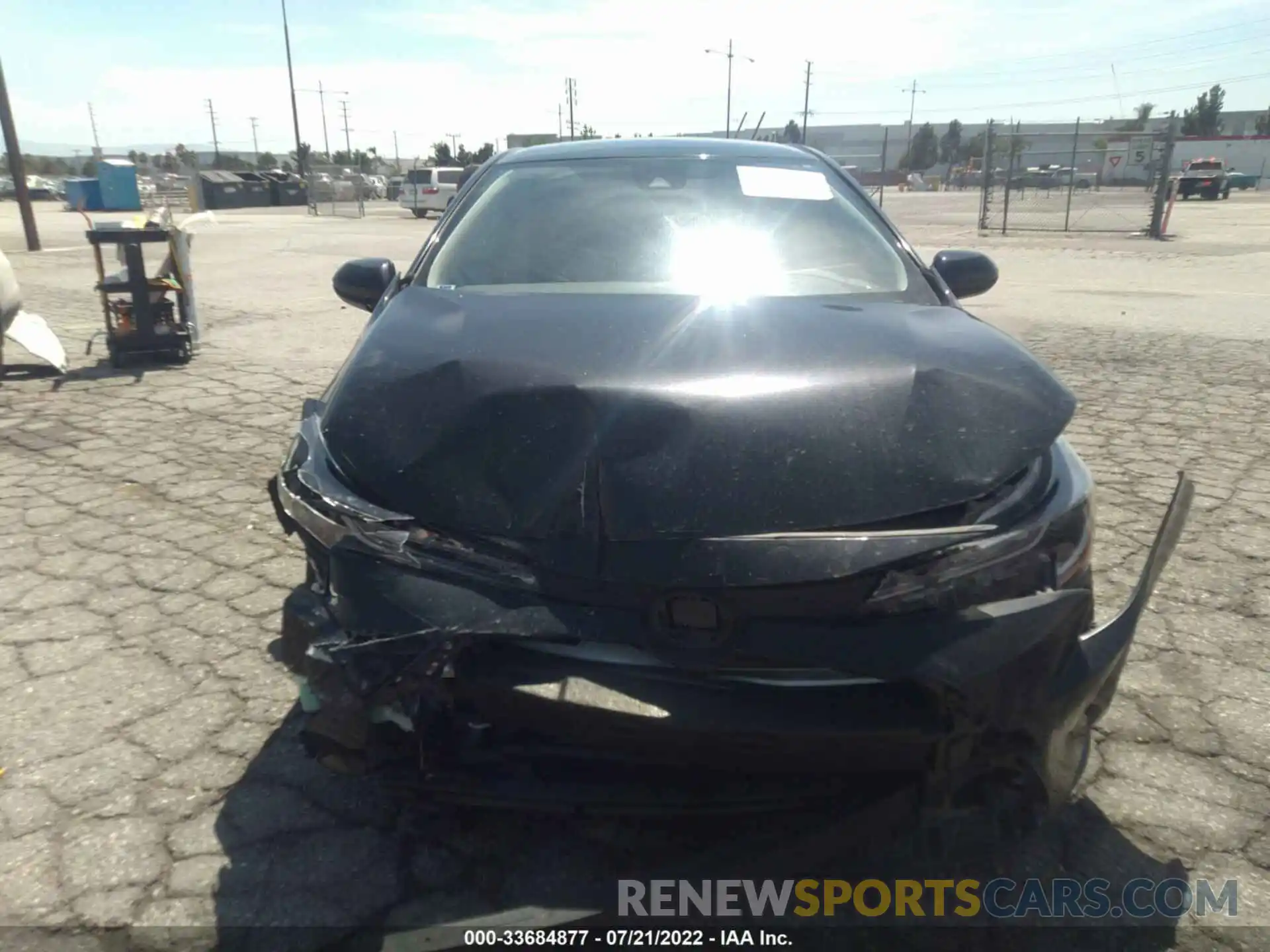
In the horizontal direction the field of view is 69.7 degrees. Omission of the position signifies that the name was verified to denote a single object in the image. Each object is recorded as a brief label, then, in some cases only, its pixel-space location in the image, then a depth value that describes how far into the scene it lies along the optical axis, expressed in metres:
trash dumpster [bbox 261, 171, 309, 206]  42.50
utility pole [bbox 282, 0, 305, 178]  47.62
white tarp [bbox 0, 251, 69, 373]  6.53
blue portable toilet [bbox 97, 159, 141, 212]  30.23
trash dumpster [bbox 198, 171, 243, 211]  38.88
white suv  30.31
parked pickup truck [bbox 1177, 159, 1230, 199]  39.59
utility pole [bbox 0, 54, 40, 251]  14.13
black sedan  1.64
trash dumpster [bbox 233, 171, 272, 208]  41.47
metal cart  6.83
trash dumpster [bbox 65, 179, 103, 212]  30.39
